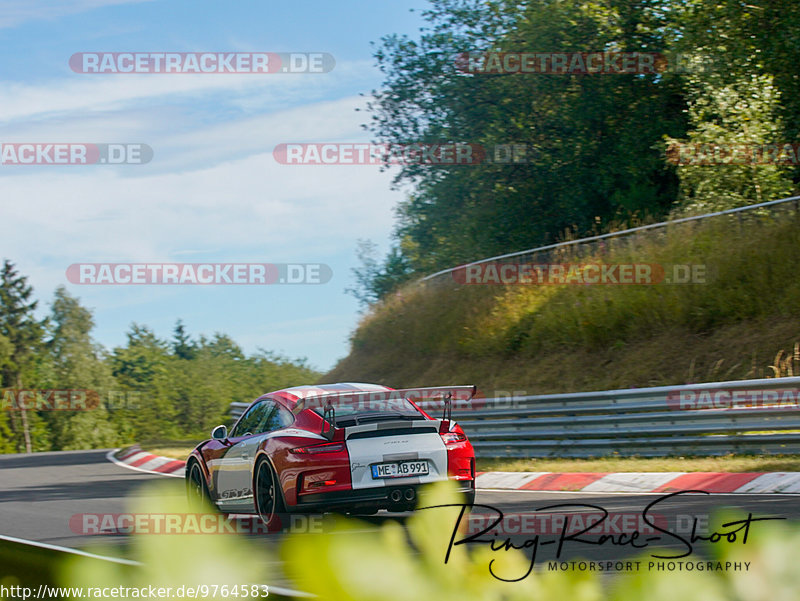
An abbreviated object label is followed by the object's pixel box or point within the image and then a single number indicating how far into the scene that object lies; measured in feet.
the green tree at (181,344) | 449.27
